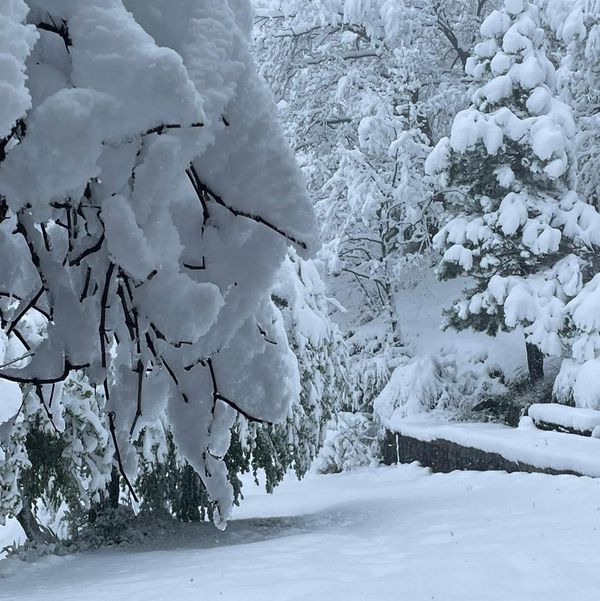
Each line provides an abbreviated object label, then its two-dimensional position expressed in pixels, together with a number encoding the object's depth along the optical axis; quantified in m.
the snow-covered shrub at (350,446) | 17.56
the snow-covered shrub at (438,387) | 16.77
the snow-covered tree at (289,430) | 10.00
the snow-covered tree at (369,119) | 18.62
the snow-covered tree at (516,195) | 14.70
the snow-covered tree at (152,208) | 1.51
